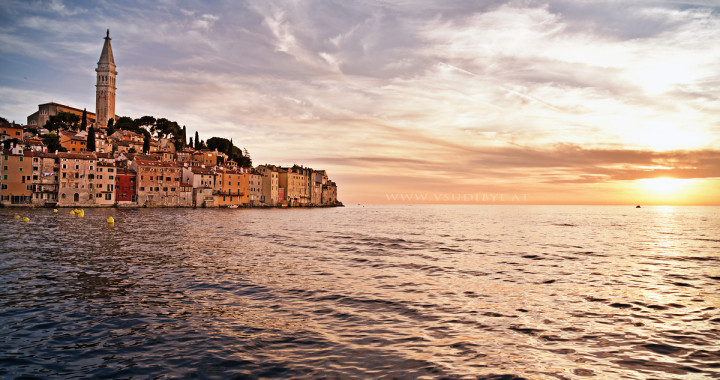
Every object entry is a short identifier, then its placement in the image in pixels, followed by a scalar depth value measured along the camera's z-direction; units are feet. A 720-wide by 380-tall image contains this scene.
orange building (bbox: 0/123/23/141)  337.31
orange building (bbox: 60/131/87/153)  339.77
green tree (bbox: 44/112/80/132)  383.24
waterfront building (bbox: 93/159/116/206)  304.50
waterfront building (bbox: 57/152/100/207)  290.76
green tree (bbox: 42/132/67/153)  327.67
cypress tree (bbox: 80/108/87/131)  393.02
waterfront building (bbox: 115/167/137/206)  322.34
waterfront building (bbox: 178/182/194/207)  366.84
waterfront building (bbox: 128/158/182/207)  335.06
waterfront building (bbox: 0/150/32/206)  271.28
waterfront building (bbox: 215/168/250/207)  391.65
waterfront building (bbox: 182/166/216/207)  376.48
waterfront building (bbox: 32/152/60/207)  283.38
